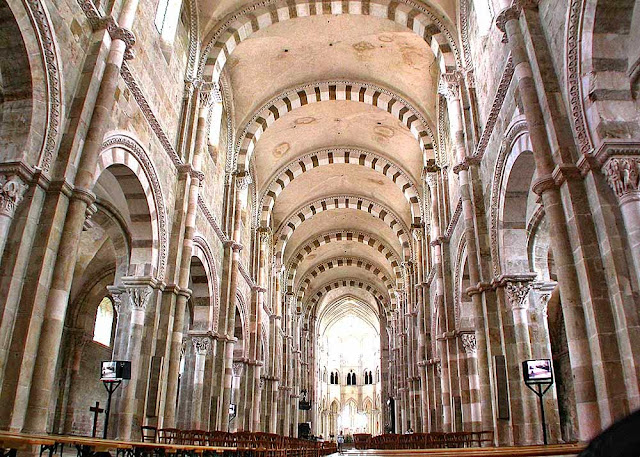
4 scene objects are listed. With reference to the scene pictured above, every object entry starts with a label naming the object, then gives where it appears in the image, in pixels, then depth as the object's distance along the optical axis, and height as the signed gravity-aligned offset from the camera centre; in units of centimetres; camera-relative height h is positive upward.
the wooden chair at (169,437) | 1049 -5
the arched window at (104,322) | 2266 +447
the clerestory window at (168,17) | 1320 +976
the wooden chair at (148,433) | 1091 +2
